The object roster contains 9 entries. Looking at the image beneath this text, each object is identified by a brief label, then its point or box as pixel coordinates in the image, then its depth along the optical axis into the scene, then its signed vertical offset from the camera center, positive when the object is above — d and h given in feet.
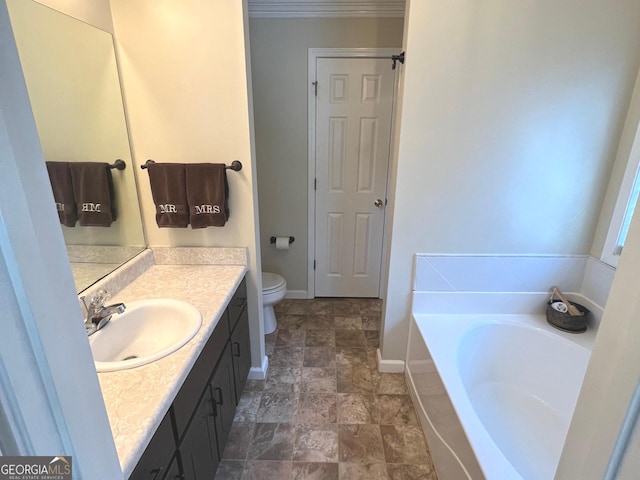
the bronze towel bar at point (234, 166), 5.53 -0.46
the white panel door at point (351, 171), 8.73 -0.88
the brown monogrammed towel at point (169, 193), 5.46 -0.90
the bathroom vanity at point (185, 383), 2.87 -2.36
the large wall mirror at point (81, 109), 3.80 +0.33
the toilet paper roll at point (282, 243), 9.75 -2.95
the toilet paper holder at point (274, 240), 9.92 -2.92
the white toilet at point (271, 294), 8.13 -3.70
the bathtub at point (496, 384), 4.66 -3.97
